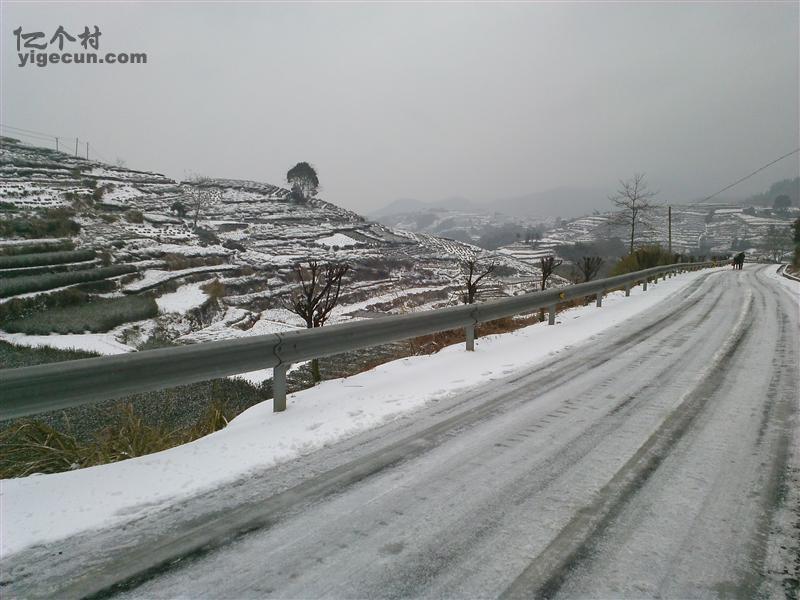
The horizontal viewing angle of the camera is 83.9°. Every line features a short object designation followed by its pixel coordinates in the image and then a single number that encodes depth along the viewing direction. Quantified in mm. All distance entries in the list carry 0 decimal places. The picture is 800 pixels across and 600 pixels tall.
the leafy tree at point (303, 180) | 94000
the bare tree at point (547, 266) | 16098
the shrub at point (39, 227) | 28156
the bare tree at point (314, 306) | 9070
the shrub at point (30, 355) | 10891
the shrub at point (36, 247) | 24922
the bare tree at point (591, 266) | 20125
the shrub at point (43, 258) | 23125
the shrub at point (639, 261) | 31864
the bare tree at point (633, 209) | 36250
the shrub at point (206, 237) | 44581
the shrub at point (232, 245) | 45238
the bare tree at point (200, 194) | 65231
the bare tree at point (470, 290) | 13309
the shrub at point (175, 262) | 32250
